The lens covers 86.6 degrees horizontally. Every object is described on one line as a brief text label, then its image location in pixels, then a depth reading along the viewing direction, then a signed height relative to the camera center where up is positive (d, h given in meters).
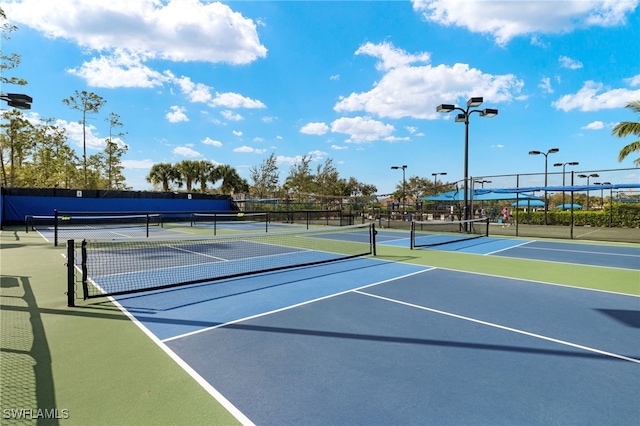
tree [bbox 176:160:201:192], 50.52 +5.21
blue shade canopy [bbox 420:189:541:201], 21.66 +0.73
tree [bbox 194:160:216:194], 51.19 +4.82
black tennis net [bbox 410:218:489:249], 14.80 -1.48
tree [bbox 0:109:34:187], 26.28 +5.39
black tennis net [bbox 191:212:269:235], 24.20 -1.37
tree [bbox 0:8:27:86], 20.92 +8.55
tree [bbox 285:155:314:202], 45.41 +3.78
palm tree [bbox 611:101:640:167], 15.78 +3.63
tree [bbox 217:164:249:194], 52.69 +4.06
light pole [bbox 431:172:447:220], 37.94 +3.70
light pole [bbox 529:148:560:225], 26.14 +4.61
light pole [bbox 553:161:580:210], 31.36 +4.08
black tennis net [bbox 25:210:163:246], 17.41 -1.44
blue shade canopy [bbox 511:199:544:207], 28.66 +0.26
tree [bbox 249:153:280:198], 42.81 +3.42
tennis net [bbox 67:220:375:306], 6.98 -1.60
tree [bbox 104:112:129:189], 35.56 +5.05
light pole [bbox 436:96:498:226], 16.53 +4.63
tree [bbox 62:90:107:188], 32.84 +9.80
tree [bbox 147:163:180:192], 50.31 +4.69
